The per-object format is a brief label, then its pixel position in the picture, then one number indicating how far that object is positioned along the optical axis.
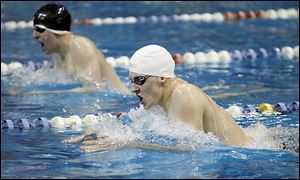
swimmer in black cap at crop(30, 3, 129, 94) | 13.52
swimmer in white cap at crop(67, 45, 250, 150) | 8.92
